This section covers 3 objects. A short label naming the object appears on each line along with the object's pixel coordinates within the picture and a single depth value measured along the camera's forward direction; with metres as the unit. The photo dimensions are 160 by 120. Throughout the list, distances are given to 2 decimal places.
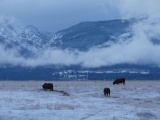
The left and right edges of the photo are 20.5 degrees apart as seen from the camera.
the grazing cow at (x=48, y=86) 67.50
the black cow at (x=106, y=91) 57.12
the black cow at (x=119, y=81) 86.53
